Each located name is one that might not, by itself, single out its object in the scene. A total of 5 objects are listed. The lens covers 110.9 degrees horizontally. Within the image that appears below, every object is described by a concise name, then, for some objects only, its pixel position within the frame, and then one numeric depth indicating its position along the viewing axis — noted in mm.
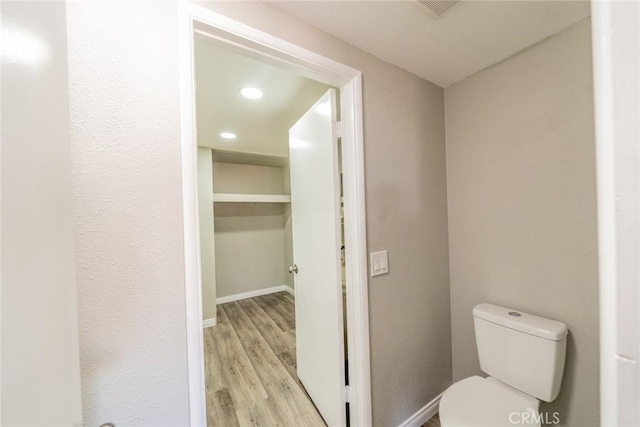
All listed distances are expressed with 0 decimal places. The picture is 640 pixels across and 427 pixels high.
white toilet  1005
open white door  1229
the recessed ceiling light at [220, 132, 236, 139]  2389
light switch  1203
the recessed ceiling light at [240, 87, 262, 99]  1553
